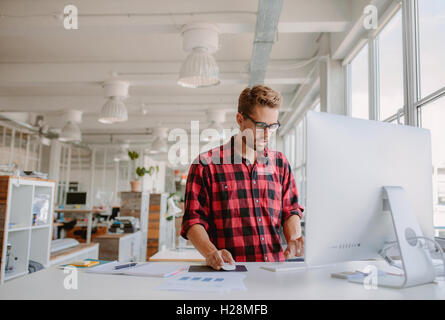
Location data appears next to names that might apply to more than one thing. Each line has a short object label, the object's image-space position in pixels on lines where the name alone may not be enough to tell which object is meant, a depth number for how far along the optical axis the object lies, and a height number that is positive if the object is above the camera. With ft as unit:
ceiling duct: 11.25 +6.19
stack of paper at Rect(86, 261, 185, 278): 3.88 -0.83
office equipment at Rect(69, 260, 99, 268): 4.41 -0.84
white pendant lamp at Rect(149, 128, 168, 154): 28.68 +4.76
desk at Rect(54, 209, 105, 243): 28.81 -1.27
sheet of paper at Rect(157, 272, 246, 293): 3.20 -0.79
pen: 4.28 -0.83
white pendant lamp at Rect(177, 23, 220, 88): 11.75 +5.29
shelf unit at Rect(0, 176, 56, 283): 10.94 -0.88
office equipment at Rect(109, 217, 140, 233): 19.31 -1.48
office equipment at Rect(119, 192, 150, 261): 21.84 -0.53
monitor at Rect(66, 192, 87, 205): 30.63 -0.11
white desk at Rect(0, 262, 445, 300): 2.99 -0.81
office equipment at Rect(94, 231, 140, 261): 17.26 -2.39
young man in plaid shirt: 5.22 +0.10
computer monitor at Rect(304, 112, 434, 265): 3.56 +0.24
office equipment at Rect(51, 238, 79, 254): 15.48 -2.21
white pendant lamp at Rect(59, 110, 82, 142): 23.21 +4.65
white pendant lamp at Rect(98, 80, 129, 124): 16.74 +4.70
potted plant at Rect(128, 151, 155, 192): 22.21 +1.07
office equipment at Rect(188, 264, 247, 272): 4.12 -0.81
